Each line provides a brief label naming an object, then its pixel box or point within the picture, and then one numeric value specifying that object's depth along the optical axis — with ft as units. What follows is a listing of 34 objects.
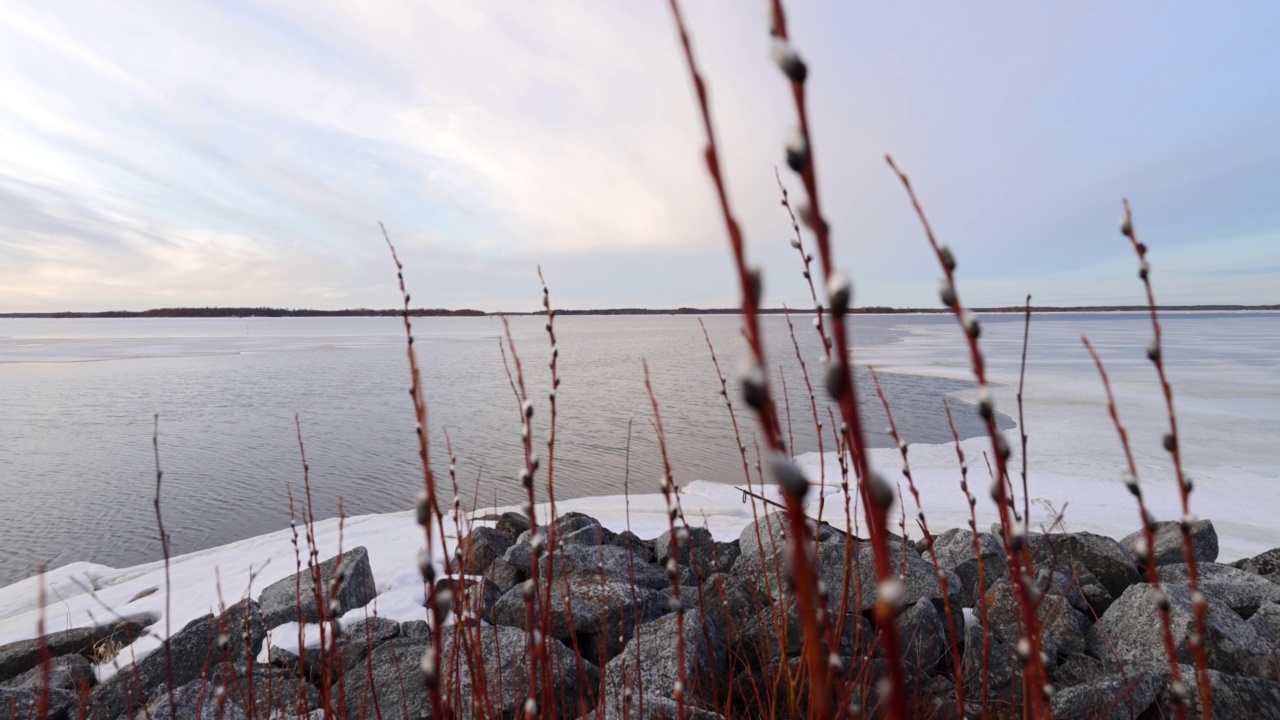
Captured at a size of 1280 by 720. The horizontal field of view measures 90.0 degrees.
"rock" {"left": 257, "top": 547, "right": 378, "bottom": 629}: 15.67
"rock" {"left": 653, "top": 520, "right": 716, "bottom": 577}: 16.75
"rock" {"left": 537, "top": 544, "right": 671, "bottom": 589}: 15.30
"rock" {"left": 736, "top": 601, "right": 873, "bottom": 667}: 11.45
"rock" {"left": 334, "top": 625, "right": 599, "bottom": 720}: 10.32
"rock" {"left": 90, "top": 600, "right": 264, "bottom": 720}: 11.52
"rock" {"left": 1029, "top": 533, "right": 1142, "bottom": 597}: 15.72
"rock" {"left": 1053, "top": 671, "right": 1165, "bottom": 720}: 9.18
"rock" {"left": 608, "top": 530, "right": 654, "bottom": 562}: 19.08
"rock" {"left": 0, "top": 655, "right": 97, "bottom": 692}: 13.00
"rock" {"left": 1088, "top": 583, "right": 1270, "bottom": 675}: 11.19
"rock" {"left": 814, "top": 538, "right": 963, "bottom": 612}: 13.46
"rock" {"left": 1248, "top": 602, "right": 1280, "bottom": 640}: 11.84
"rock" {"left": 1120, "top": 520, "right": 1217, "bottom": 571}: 16.98
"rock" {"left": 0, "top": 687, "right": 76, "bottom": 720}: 11.30
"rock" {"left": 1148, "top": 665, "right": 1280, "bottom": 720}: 9.00
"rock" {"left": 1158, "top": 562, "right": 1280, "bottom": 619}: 13.71
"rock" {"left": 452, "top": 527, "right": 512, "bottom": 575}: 17.88
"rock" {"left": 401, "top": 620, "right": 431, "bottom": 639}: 13.78
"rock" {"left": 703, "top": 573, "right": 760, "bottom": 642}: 13.24
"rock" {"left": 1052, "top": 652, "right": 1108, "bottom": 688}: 11.66
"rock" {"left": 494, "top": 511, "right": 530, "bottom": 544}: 22.03
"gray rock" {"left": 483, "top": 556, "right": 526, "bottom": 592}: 17.37
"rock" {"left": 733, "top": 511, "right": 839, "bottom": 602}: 14.12
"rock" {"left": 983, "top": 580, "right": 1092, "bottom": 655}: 12.66
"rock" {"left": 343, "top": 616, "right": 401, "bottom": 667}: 13.04
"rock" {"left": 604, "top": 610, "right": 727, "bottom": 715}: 10.03
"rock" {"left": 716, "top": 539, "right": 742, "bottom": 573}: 17.82
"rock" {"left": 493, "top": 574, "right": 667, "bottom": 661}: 12.65
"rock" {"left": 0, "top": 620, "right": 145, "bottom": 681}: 14.60
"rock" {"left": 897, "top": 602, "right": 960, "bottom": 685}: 11.57
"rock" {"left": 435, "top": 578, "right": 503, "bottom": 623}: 14.88
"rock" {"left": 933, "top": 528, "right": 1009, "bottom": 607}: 15.08
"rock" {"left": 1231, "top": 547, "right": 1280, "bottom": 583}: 15.76
